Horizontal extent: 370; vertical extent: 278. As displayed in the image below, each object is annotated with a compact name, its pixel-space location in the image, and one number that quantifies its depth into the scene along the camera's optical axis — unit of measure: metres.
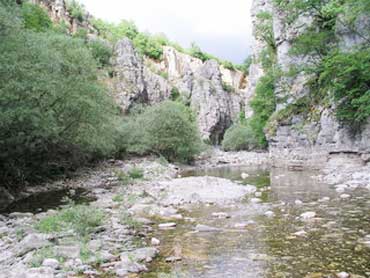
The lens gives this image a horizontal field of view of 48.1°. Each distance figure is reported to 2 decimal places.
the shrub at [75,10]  79.06
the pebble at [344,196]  15.63
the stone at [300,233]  10.05
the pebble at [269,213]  12.84
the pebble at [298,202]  14.80
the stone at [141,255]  8.14
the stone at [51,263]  7.59
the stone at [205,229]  11.04
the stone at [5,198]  16.77
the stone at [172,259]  8.22
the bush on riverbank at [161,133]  42.06
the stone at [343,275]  6.91
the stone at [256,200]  15.82
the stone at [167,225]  11.63
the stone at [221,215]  12.97
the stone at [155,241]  9.66
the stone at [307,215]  12.09
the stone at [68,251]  8.23
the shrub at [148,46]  101.00
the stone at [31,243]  8.59
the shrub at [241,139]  71.69
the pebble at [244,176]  27.54
